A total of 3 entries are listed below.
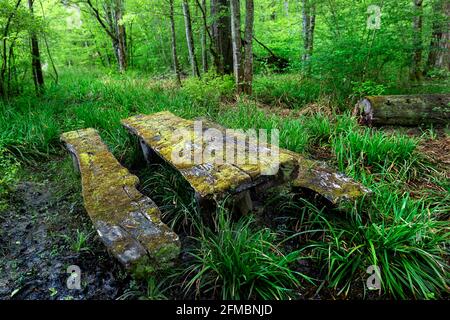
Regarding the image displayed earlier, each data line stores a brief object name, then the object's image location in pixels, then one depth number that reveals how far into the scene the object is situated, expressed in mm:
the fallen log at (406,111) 5027
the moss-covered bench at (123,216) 2100
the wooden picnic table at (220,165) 2508
